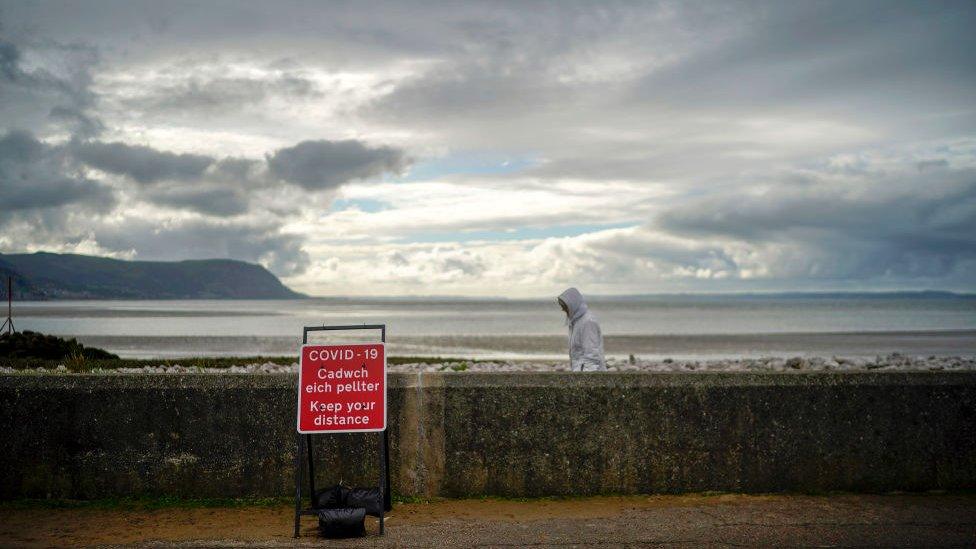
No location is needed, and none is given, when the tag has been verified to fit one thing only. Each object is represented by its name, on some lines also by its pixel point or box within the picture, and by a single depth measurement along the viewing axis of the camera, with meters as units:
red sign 6.43
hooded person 9.22
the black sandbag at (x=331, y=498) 6.52
